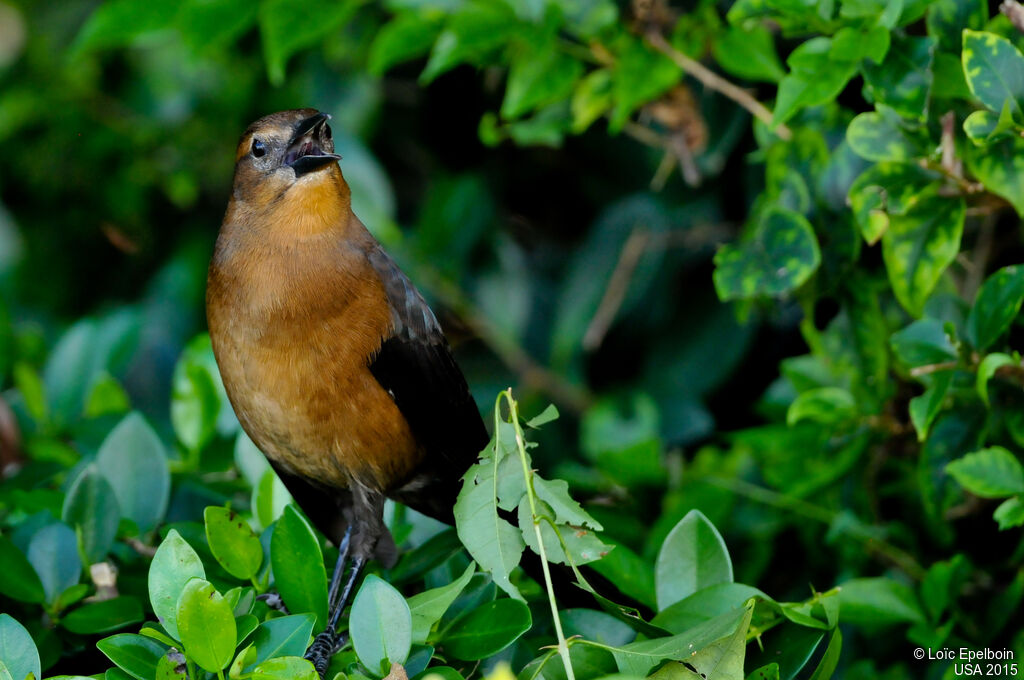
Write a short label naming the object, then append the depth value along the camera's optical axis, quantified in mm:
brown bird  4664
